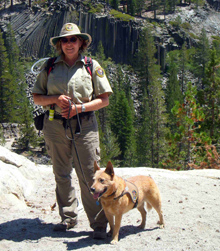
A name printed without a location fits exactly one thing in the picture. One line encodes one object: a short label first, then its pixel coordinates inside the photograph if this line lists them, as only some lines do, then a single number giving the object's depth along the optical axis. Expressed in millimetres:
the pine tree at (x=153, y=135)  33000
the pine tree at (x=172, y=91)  43625
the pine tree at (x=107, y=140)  30219
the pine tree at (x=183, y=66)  61500
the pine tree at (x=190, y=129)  14836
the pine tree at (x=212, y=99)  27062
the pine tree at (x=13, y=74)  43688
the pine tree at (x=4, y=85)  43344
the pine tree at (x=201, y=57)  62562
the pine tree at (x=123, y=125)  39850
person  3586
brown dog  3320
